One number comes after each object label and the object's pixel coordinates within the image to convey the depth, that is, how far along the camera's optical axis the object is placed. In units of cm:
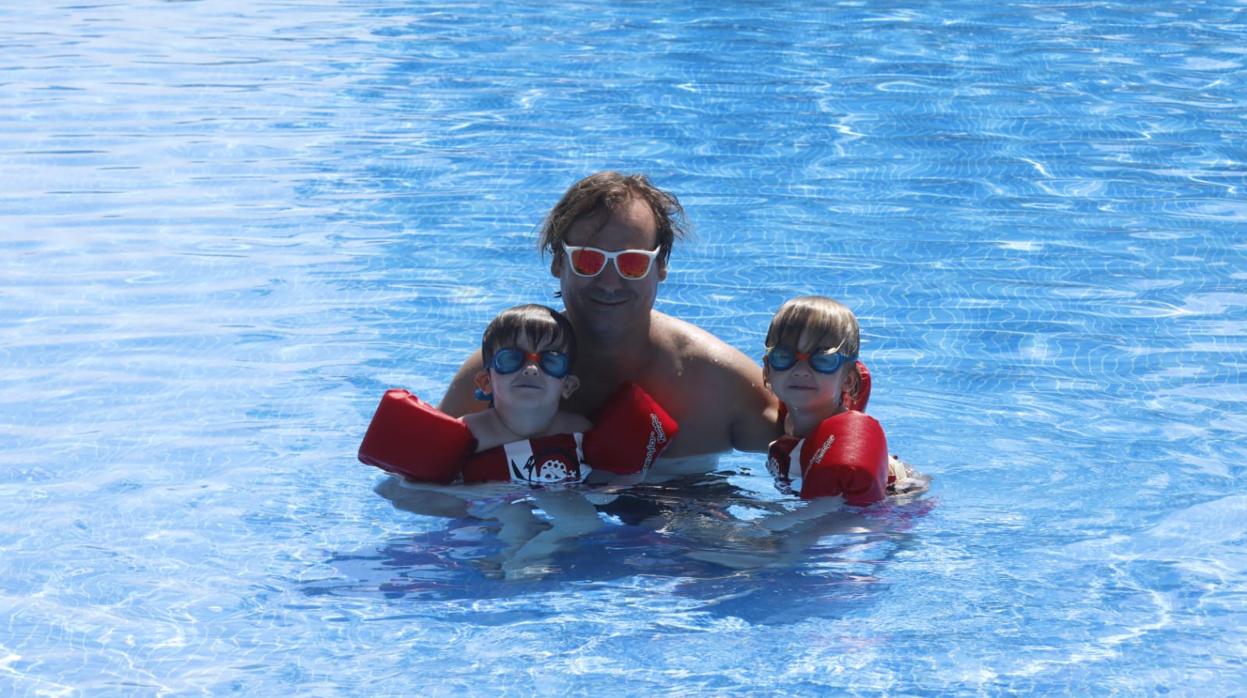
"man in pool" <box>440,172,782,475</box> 945
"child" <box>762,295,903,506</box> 881
